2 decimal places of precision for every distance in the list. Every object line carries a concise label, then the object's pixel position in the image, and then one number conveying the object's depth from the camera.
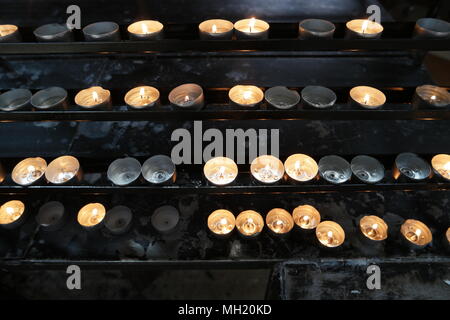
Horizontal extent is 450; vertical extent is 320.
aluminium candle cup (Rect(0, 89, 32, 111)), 0.44
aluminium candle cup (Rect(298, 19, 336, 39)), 0.38
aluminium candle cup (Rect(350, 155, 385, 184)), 0.45
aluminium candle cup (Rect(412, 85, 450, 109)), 0.42
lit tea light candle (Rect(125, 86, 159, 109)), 0.42
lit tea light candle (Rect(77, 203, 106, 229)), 0.48
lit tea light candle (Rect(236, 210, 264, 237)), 0.48
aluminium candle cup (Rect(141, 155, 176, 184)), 0.47
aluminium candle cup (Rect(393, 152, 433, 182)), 0.45
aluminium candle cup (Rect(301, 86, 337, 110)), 0.42
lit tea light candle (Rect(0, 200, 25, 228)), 0.49
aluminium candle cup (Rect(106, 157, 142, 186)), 0.46
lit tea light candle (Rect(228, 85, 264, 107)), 0.43
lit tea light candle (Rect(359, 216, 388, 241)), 0.47
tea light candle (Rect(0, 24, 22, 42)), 0.39
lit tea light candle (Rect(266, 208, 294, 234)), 0.48
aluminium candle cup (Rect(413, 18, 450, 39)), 0.38
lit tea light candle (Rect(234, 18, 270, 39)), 0.38
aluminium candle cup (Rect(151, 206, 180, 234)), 0.48
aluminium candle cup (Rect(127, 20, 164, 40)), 0.39
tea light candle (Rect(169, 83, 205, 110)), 0.42
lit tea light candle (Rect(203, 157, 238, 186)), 0.46
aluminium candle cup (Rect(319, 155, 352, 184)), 0.46
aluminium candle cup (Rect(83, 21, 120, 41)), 0.39
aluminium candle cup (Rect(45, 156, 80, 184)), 0.46
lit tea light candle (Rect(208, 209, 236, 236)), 0.47
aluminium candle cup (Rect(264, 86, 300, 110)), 0.43
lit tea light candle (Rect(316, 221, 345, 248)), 0.47
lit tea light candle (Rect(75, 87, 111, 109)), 0.43
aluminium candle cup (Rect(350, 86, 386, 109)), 0.44
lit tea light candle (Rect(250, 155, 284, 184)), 0.45
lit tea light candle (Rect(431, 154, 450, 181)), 0.47
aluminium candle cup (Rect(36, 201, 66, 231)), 0.48
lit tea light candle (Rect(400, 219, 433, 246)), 0.46
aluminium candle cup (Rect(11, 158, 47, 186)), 0.46
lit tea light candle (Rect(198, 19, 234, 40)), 0.39
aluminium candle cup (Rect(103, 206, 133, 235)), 0.48
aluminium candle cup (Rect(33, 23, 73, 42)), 0.39
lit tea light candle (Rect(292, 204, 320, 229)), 0.48
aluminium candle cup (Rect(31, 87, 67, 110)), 0.43
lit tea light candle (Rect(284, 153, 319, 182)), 0.46
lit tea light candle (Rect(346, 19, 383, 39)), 0.39
